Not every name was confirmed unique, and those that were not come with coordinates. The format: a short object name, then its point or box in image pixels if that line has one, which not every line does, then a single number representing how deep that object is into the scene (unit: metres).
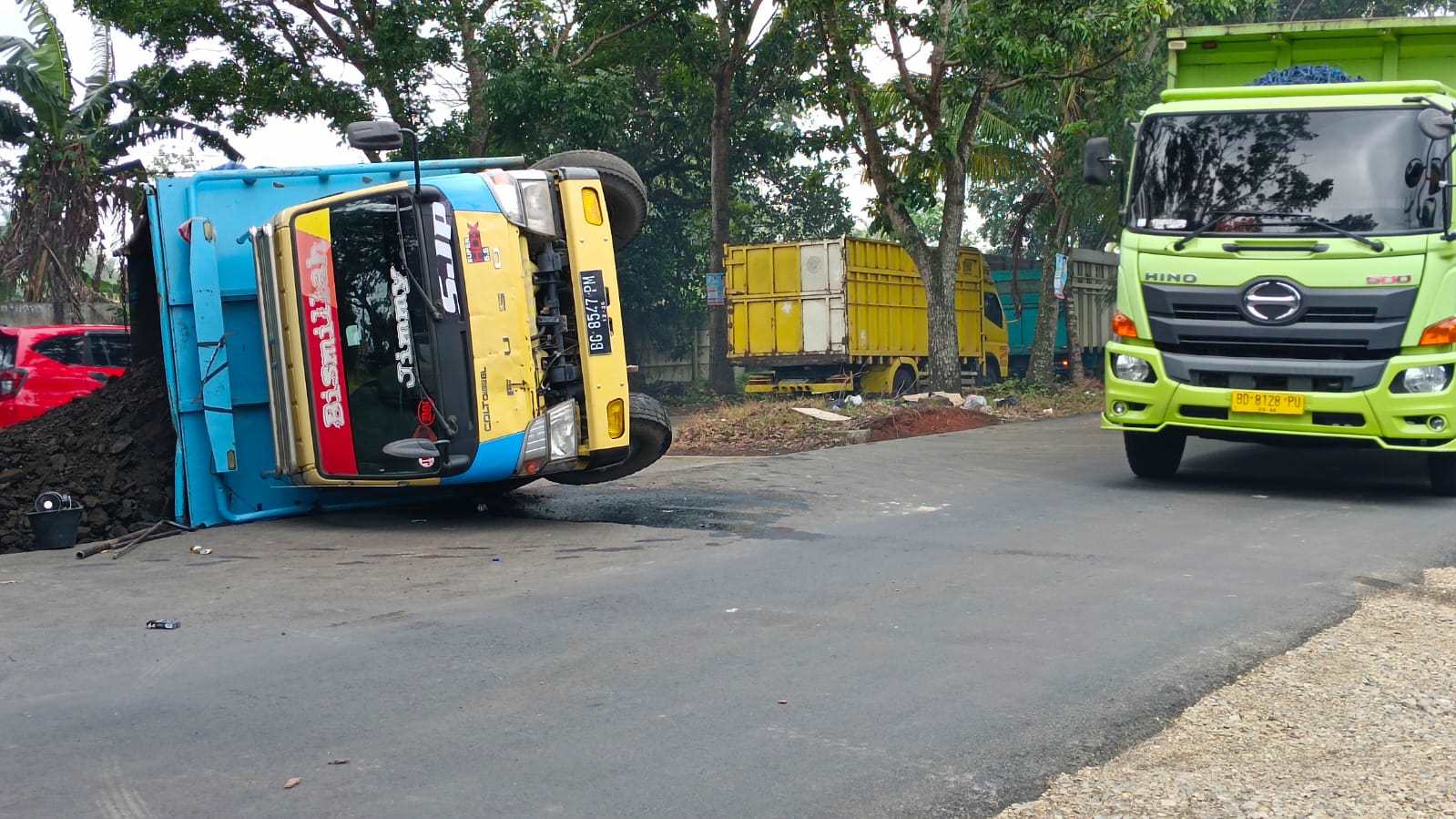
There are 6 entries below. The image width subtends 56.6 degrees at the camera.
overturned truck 8.12
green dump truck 9.02
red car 13.37
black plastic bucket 8.46
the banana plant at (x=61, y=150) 22.56
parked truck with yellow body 23.75
